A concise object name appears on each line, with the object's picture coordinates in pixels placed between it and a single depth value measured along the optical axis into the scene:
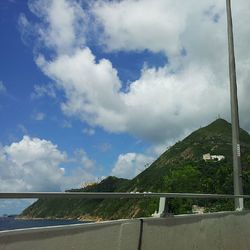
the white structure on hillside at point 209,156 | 84.37
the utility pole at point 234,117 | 6.76
